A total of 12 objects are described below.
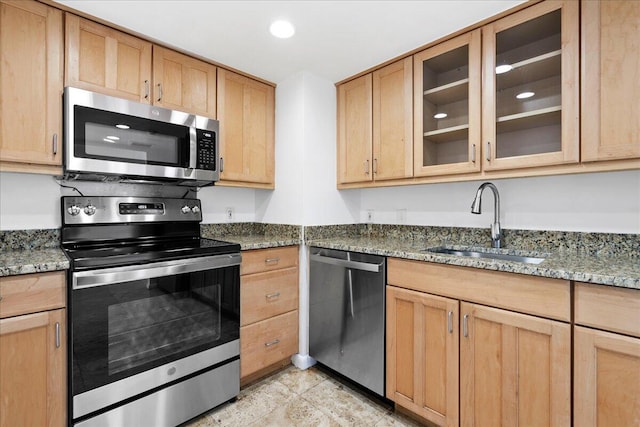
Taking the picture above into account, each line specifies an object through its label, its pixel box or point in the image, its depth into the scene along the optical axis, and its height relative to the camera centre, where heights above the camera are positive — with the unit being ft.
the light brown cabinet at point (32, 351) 4.10 -1.93
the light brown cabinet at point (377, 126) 7.06 +2.15
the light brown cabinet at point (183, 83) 6.51 +2.87
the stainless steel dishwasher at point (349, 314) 6.13 -2.19
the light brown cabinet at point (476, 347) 4.16 -2.07
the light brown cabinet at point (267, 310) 6.72 -2.24
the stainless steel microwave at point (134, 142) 5.35 +1.36
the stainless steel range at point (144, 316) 4.64 -1.76
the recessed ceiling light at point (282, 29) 5.81 +3.53
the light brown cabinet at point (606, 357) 3.62 -1.74
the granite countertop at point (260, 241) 6.72 -0.67
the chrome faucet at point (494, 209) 6.07 +0.08
